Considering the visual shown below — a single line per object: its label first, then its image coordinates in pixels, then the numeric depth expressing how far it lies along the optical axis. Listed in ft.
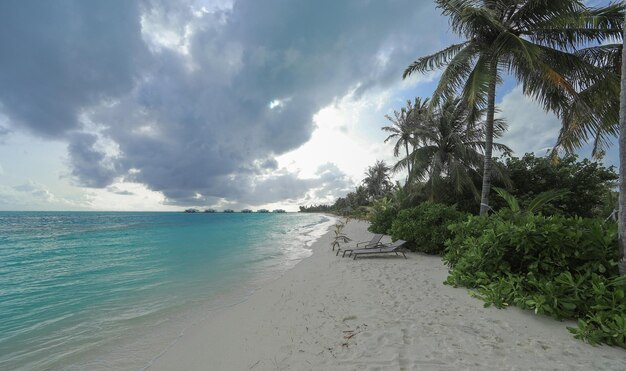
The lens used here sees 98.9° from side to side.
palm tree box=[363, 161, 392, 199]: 149.21
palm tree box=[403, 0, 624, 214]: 26.35
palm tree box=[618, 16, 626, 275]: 13.17
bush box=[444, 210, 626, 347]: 11.73
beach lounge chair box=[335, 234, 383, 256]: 36.29
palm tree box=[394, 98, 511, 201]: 51.75
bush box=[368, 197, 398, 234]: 57.98
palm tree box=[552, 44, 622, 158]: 24.29
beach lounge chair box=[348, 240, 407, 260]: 33.27
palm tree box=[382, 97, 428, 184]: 74.38
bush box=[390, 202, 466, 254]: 33.71
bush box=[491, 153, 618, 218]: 44.06
